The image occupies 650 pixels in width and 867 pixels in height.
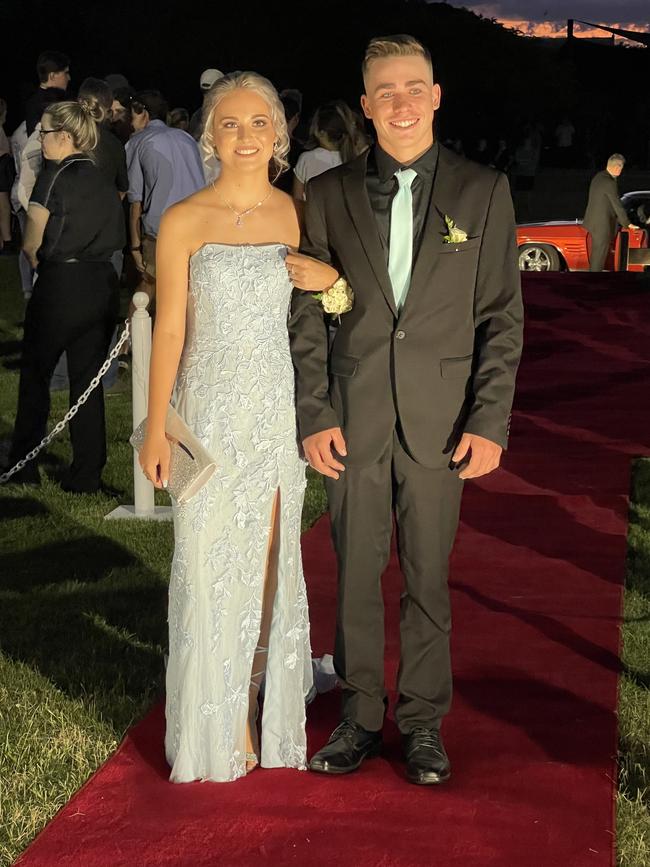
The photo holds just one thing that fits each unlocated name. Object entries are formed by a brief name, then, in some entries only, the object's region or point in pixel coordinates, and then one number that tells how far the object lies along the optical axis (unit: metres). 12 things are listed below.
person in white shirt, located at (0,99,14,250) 14.21
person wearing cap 10.52
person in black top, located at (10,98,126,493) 8.23
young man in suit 4.16
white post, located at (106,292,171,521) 7.62
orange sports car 20.50
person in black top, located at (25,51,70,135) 11.09
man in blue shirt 10.61
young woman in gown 4.15
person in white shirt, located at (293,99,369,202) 10.04
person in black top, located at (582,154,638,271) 18.89
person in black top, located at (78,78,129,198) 8.84
